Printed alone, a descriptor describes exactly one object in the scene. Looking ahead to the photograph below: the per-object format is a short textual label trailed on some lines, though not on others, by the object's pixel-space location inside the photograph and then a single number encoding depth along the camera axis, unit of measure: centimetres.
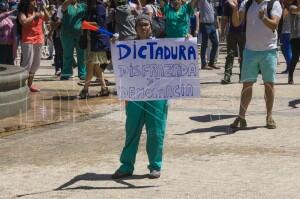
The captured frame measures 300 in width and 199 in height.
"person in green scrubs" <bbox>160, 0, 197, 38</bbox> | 1190
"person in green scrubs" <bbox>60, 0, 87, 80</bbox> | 1443
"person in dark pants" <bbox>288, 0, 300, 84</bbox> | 1379
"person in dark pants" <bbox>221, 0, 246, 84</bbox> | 1365
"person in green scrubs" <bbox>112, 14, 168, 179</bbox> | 682
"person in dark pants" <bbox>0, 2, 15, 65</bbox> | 1322
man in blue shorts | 909
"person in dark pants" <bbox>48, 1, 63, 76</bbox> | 1603
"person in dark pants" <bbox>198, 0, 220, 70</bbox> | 1720
